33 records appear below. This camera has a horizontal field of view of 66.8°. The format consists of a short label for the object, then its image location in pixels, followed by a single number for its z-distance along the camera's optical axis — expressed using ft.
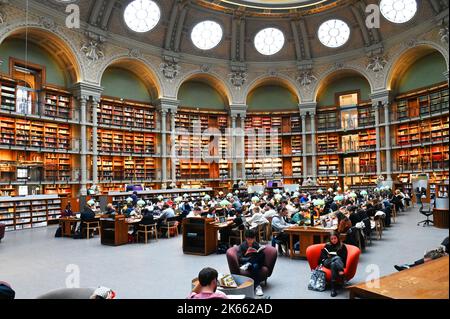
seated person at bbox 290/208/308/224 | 30.30
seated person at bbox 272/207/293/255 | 26.66
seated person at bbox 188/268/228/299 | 10.30
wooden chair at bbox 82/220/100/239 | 35.96
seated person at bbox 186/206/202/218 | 34.61
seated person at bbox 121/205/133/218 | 37.92
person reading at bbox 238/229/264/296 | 17.76
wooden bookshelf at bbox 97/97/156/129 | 67.67
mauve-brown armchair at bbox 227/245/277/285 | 17.52
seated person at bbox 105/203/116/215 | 36.54
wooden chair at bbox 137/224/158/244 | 33.34
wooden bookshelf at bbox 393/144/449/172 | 63.68
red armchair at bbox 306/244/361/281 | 17.92
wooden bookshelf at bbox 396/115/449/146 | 63.87
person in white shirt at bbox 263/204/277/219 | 33.35
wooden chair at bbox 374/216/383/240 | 32.01
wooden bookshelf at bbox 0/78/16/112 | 51.24
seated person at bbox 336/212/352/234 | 24.25
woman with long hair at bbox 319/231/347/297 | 17.43
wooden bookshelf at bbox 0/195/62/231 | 42.22
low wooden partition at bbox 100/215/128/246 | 32.07
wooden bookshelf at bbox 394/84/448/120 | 64.85
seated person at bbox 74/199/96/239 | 36.32
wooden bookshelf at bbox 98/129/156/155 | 67.21
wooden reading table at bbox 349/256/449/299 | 6.37
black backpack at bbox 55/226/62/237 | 37.52
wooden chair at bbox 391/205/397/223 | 43.37
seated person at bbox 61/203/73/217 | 40.32
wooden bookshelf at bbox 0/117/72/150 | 51.47
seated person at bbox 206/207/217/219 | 34.33
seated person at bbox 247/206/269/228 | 29.84
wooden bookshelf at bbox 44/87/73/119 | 58.44
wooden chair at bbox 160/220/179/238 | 36.38
